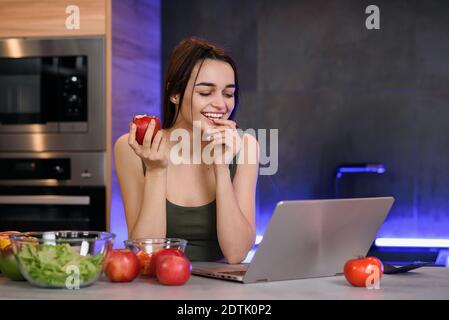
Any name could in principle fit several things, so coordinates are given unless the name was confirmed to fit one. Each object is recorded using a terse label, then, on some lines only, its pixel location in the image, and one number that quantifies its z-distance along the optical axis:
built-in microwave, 3.93
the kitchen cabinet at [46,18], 3.92
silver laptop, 2.16
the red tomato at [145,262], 2.28
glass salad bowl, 2.11
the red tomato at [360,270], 2.18
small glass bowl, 2.28
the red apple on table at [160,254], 2.23
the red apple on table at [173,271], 2.17
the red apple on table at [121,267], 2.20
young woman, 2.78
